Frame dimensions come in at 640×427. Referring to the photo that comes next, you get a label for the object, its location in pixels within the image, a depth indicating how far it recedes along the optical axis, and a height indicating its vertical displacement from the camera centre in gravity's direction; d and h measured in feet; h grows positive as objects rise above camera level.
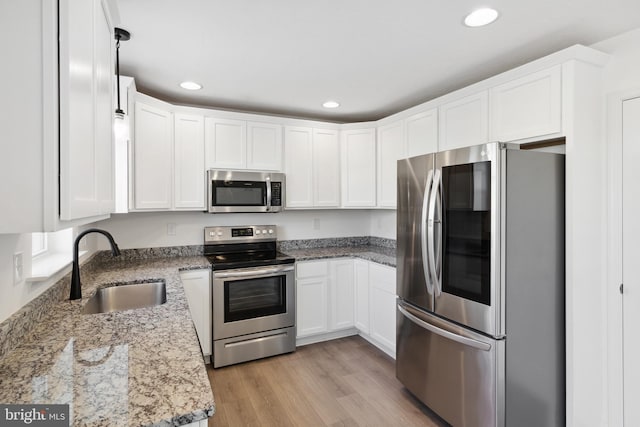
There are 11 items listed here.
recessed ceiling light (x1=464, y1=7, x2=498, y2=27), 5.61 +3.36
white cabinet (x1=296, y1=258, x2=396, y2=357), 10.34 -2.86
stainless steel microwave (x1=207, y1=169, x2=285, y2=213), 10.25 +0.70
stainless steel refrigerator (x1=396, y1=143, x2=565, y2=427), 5.87 -1.34
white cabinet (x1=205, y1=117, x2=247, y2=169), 10.29 +2.18
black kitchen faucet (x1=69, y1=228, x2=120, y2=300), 5.92 -1.04
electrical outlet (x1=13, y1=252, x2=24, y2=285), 4.35 -0.72
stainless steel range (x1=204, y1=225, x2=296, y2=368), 9.47 -2.73
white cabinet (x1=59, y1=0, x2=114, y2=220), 2.48 +0.94
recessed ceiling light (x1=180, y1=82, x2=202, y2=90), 9.04 +3.50
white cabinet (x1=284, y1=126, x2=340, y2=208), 11.48 +1.62
